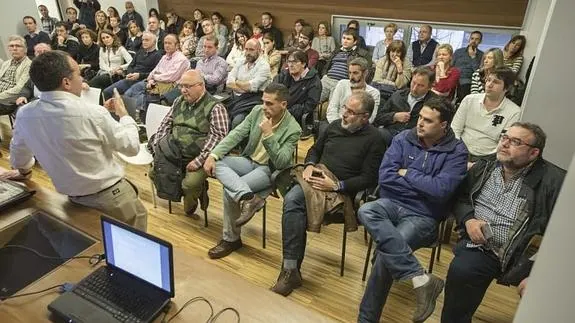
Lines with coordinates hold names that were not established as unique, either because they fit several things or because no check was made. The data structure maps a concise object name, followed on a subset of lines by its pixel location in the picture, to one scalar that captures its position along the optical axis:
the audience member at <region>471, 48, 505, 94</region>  3.87
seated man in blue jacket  2.00
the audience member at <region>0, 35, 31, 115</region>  4.30
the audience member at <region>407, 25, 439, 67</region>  5.23
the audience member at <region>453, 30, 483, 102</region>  4.90
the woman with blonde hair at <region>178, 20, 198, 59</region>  6.40
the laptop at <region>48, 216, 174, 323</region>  1.26
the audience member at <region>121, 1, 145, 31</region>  7.93
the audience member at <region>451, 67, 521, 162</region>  2.78
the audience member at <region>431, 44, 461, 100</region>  4.03
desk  1.28
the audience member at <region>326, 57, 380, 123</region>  3.34
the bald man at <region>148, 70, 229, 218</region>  2.86
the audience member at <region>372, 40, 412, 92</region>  4.30
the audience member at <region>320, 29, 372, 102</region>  4.72
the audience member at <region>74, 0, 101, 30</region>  8.52
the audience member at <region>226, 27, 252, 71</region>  5.75
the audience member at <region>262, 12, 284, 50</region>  6.71
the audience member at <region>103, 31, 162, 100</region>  4.98
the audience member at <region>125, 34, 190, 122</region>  4.57
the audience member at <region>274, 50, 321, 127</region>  3.88
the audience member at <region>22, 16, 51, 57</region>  6.24
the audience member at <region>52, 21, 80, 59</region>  6.14
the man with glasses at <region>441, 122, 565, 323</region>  1.93
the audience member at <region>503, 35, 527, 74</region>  4.58
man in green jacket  2.58
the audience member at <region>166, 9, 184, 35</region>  7.67
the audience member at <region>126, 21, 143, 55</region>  6.28
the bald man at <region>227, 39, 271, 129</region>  3.95
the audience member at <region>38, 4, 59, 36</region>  8.31
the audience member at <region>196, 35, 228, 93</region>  4.43
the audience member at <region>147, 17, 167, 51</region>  6.61
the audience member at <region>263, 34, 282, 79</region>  5.11
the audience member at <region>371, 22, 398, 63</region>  5.41
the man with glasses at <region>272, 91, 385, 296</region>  2.39
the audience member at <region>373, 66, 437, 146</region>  3.20
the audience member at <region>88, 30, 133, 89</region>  5.30
